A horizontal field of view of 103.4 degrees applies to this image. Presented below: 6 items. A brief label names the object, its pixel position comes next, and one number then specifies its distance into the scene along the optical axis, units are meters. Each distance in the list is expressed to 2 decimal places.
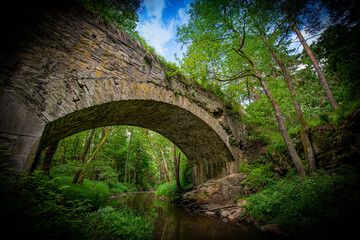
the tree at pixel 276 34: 4.36
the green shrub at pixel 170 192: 8.65
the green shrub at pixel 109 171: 6.22
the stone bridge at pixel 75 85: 2.14
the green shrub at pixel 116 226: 2.41
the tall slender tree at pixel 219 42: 4.84
